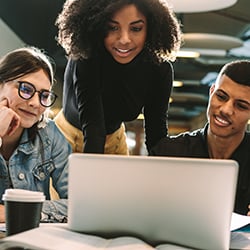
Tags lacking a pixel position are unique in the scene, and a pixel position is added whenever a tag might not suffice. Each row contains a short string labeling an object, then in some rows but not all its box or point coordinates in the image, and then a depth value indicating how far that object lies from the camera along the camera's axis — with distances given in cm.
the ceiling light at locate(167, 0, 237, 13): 321
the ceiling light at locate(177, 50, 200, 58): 640
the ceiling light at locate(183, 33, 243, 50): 525
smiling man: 213
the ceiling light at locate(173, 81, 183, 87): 920
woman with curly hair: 219
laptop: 98
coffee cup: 116
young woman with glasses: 204
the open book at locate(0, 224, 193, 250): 88
